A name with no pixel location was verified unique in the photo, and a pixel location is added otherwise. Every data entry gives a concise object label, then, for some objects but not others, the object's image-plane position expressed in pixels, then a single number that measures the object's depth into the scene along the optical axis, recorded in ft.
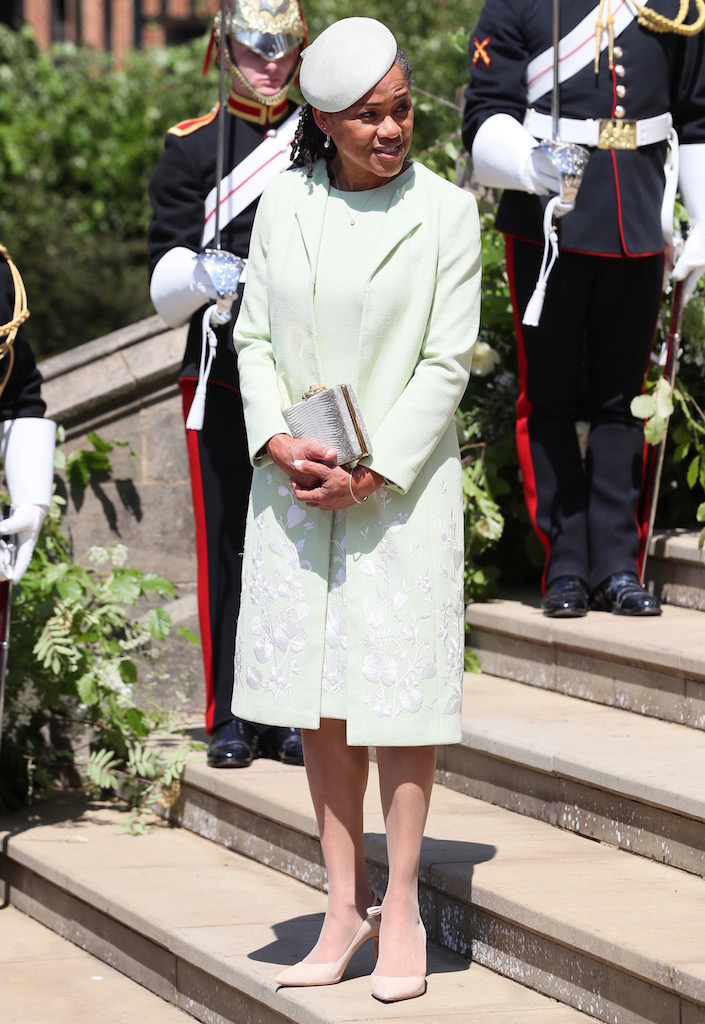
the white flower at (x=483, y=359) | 32.99
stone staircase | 19.53
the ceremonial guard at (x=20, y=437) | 25.39
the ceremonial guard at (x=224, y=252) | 26.73
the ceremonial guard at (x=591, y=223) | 28.07
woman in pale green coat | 18.89
